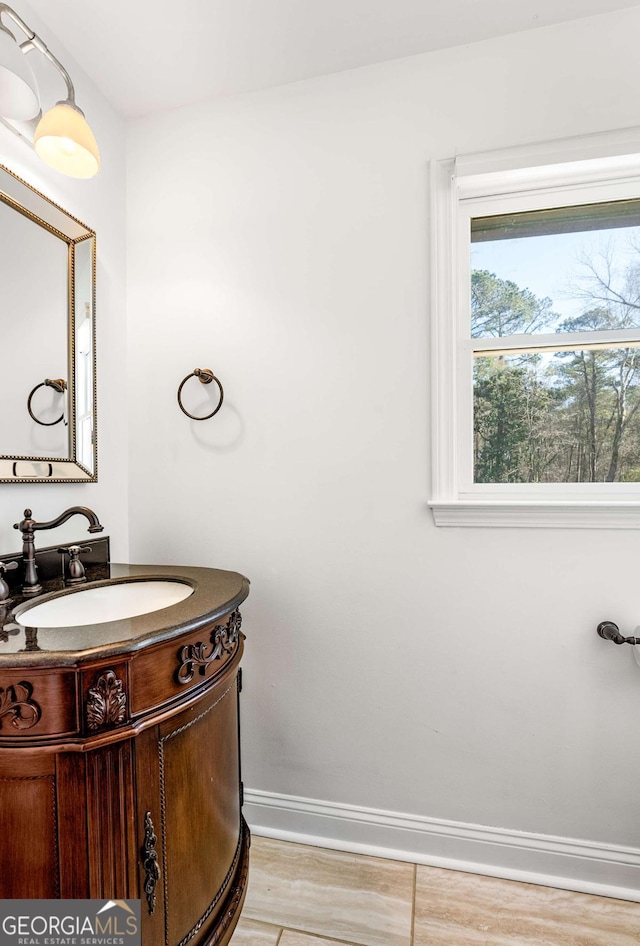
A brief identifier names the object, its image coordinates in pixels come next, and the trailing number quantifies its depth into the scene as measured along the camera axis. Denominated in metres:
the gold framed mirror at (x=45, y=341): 1.25
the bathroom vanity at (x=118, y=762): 0.79
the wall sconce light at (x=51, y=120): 1.09
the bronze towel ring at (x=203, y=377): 1.56
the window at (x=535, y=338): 1.41
